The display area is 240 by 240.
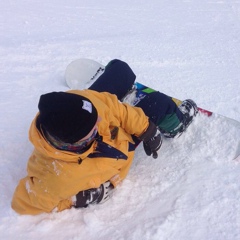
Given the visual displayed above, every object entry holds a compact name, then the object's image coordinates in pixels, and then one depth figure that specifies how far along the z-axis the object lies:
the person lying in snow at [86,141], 1.37
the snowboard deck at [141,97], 2.01
